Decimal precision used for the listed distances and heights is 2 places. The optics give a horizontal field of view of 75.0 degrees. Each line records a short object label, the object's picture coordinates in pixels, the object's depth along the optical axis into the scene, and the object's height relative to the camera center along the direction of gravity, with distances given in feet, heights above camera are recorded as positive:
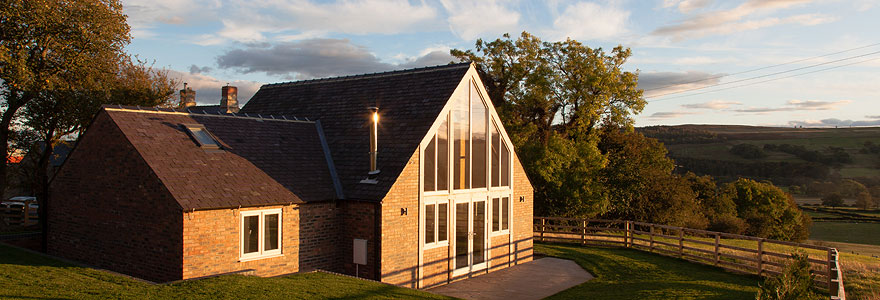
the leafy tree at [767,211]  169.27 -13.71
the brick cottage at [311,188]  42.24 -1.99
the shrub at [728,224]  144.56 -15.07
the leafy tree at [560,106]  104.53 +11.50
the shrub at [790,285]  33.09 -7.17
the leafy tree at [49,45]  65.36 +14.46
